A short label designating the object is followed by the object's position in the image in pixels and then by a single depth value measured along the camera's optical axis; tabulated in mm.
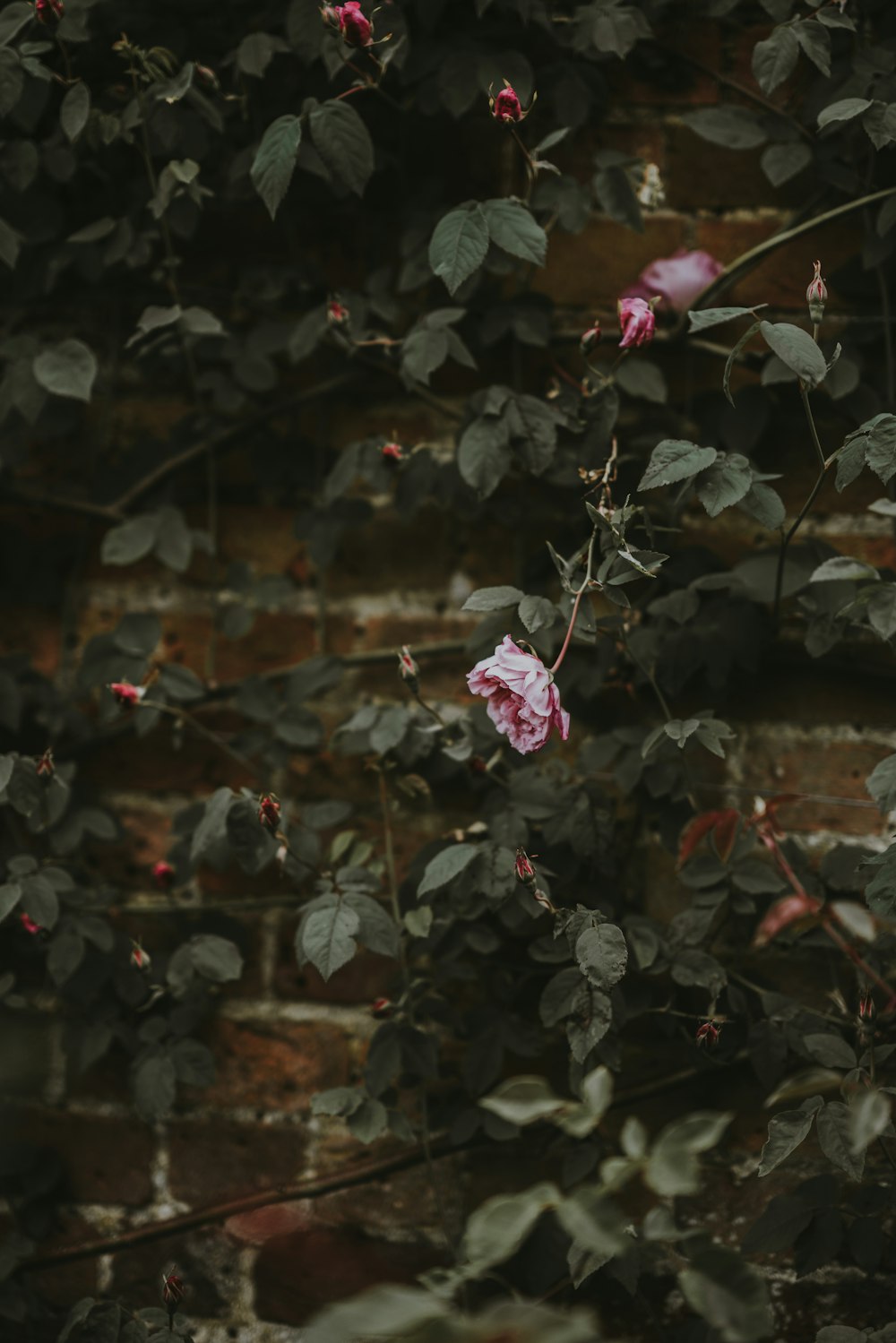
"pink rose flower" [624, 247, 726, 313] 2455
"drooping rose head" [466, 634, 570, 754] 2277
